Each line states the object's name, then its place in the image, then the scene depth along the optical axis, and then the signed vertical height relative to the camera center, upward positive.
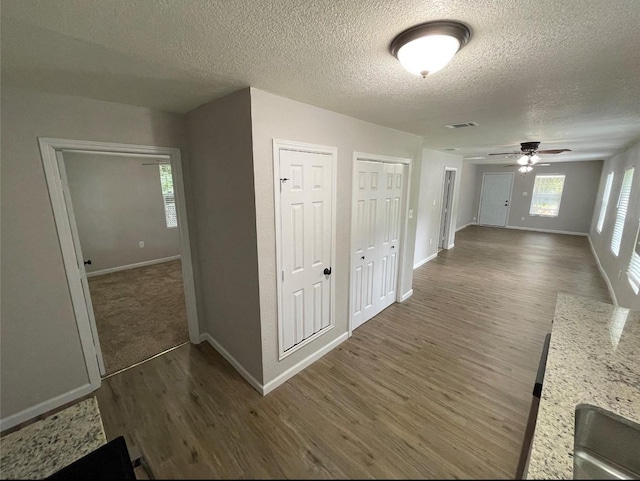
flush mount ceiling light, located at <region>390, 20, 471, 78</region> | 1.10 +0.61
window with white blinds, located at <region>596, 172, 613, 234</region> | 6.01 -0.32
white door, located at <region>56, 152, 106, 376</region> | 2.10 -0.58
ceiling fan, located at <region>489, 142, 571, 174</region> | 4.17 +0.63
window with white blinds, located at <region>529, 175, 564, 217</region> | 8.69 -0.21
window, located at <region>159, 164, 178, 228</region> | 5.55 -0.14
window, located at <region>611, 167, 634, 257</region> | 4.21 -0.35
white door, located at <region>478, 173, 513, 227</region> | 9.55 -0.37
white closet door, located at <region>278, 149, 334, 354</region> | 2.16 -0.47
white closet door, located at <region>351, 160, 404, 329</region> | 2.96 -0.57
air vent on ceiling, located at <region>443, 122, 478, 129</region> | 2.87 +0.69
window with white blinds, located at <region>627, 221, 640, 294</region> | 2.93 -0.92
